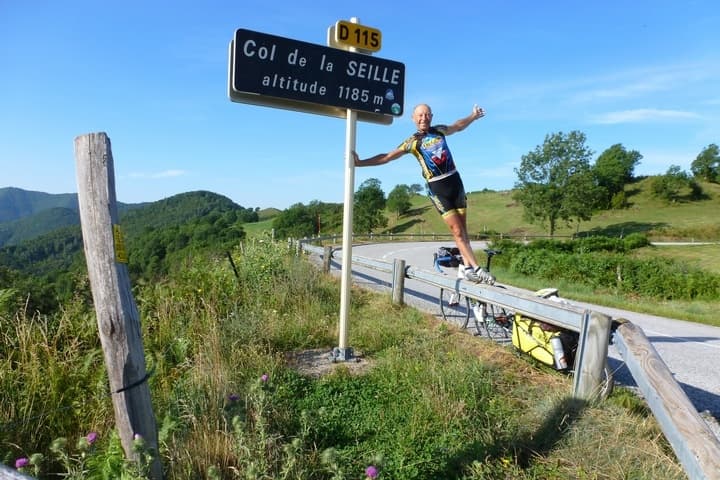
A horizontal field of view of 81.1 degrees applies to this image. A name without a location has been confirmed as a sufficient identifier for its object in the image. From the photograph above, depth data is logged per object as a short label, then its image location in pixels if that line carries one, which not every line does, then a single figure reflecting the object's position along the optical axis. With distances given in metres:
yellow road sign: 3.98
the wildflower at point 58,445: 1.79
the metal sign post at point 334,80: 3.66
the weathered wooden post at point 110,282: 2.09
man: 4.16
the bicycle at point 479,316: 4.62
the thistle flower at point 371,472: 1.85
